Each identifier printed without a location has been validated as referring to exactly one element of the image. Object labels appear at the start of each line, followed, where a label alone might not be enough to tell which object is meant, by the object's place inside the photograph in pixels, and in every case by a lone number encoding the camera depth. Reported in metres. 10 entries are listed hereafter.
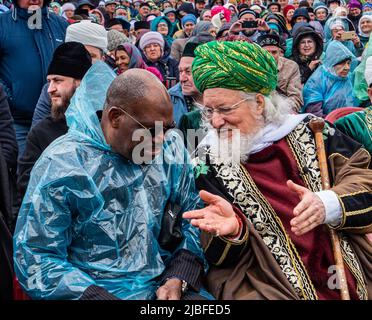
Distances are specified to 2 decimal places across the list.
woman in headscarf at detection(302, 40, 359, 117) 6.88
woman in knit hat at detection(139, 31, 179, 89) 8.27
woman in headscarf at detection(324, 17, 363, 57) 9.67
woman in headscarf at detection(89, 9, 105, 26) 10.72
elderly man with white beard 2.79
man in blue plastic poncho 2.45
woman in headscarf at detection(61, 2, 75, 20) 11.43
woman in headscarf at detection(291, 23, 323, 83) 8.40
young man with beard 3.94
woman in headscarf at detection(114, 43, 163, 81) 6.50
